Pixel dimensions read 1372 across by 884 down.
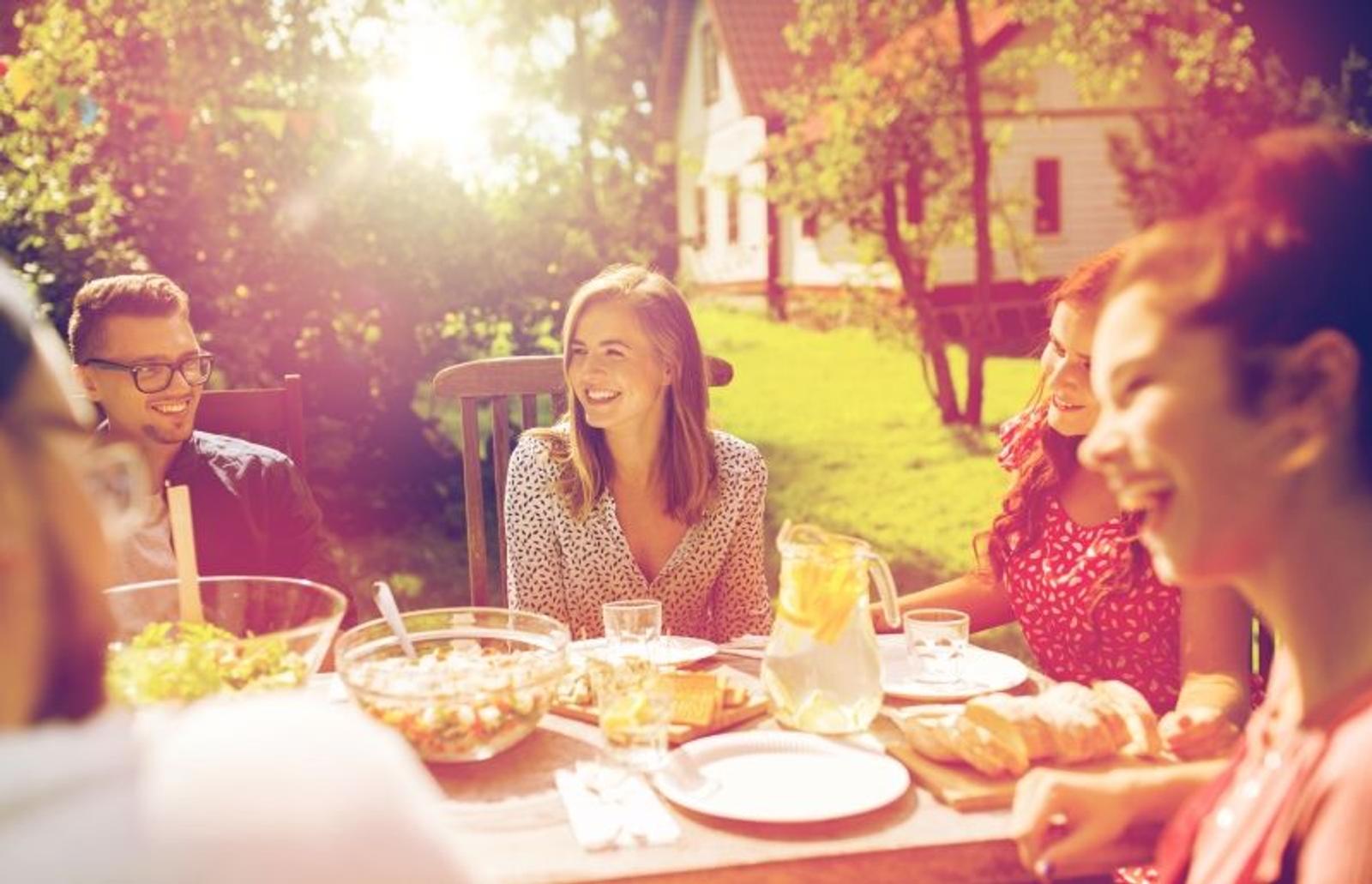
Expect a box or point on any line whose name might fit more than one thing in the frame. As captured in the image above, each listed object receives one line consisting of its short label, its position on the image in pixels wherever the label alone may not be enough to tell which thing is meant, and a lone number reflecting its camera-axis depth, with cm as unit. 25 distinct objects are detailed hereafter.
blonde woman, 317
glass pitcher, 196
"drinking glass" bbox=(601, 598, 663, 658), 229
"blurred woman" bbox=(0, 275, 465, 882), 66
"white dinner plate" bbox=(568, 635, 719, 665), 235
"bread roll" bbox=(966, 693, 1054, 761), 177
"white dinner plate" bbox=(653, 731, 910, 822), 167
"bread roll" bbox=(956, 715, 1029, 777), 175
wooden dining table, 153
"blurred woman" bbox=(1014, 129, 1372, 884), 108
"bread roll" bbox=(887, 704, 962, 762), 182
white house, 1683
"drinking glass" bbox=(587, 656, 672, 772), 181
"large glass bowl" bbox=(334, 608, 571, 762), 183
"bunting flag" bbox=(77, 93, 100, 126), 554
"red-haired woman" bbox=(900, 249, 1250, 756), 232
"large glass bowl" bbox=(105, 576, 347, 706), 172
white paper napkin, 160
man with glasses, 303
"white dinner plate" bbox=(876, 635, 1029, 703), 215
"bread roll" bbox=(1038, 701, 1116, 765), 178
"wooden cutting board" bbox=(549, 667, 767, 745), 197
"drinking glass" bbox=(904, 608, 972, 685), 223
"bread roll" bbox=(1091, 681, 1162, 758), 181
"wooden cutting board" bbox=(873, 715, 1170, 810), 169
